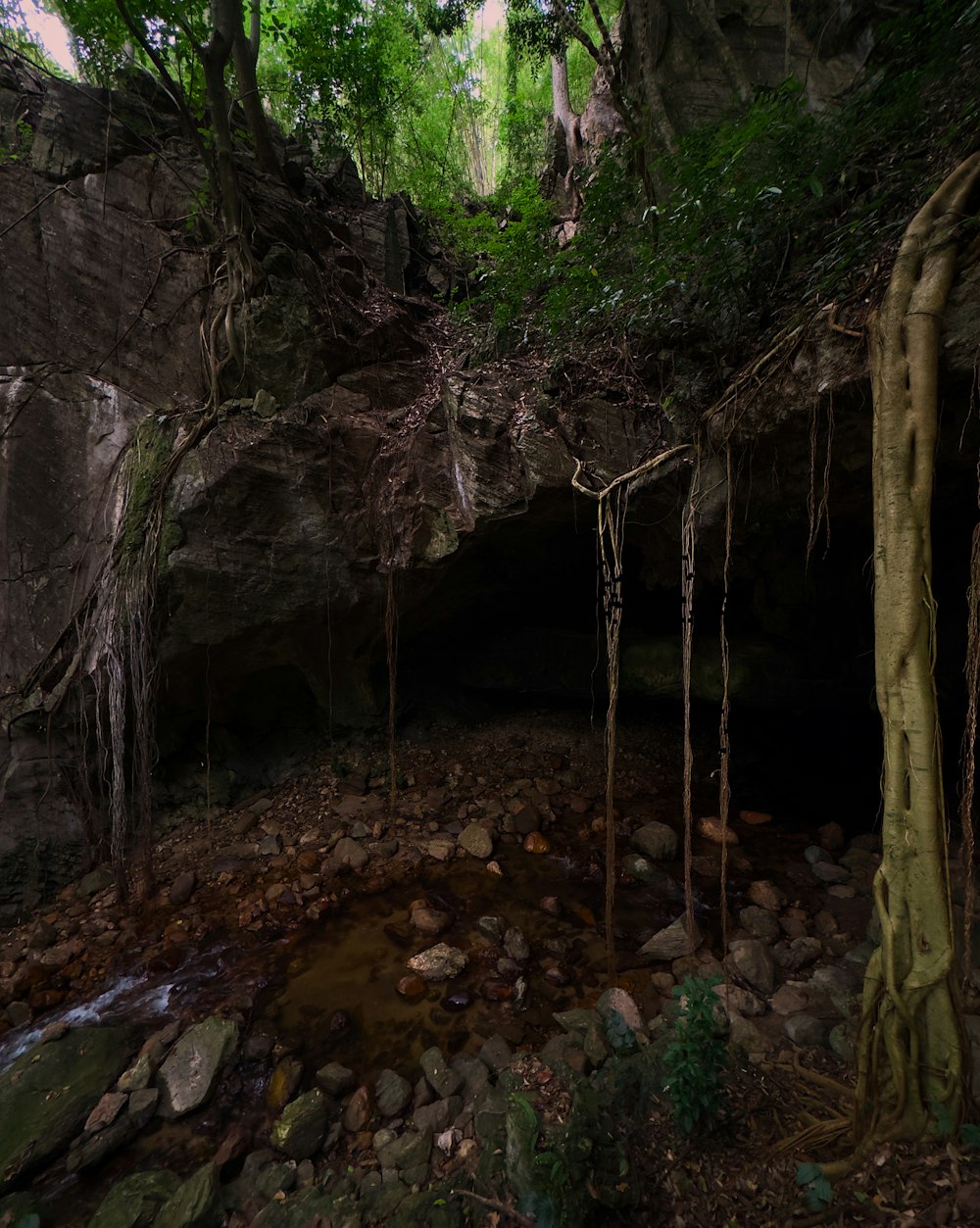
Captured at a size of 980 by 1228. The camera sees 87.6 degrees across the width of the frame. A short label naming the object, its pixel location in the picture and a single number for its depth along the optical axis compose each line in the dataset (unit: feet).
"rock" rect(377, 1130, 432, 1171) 7.00
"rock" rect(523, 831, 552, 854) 14.07
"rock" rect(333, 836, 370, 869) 13.75
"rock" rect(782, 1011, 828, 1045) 7.61
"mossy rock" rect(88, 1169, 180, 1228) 6.56
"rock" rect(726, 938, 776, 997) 8.91
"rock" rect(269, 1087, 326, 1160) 7.34
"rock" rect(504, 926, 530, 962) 10.40
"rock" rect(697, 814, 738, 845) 13.80
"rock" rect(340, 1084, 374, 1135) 7.61
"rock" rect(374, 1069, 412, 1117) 7.77
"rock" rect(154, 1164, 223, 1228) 6.45
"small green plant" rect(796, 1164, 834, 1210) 5.40
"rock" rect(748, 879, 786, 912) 11.23
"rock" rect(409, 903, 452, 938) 11.27
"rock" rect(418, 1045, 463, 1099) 7.95
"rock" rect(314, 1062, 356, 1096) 8.13
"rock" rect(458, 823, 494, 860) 13.91
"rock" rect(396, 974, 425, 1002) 9.75
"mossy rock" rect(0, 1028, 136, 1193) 7.53
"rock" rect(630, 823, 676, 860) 13.39
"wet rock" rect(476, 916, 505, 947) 10.93
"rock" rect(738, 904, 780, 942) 10.33
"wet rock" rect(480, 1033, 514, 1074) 8.20
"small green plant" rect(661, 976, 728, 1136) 6.19
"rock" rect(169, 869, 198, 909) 12.82
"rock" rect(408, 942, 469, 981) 10.05
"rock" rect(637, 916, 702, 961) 9.99
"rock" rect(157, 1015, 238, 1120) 8.11
